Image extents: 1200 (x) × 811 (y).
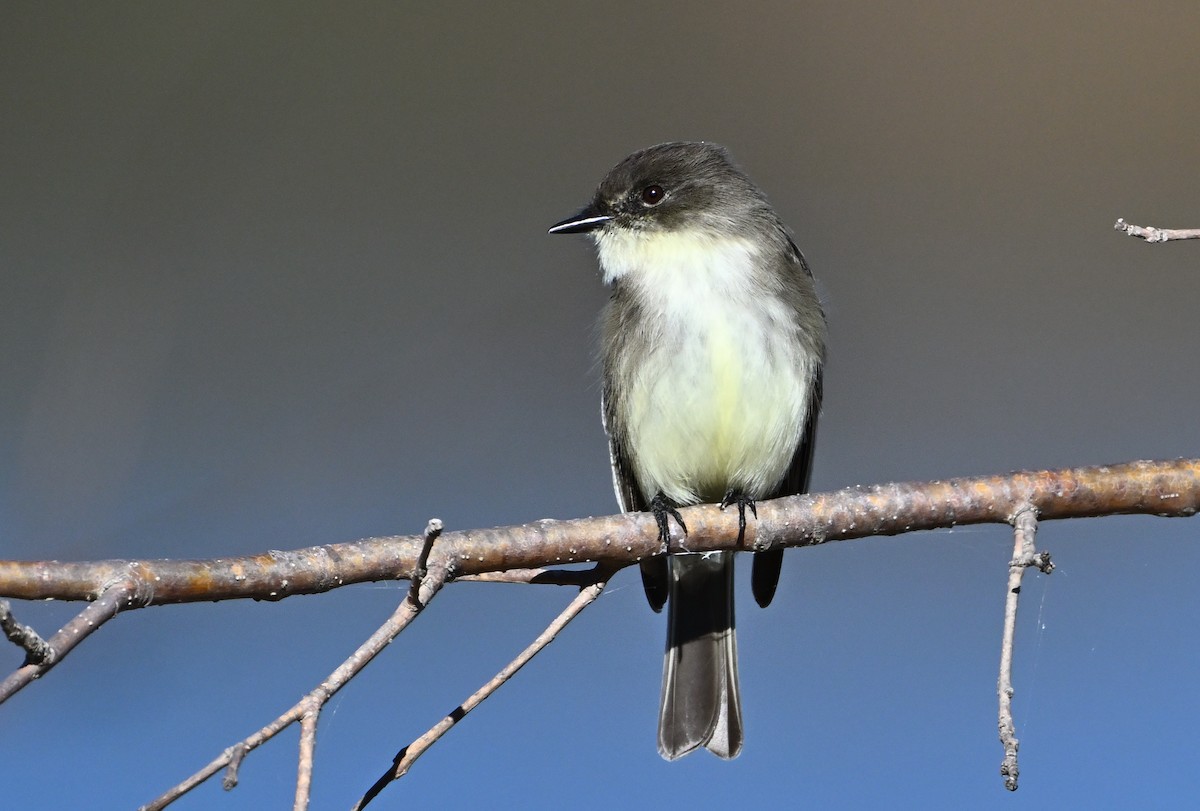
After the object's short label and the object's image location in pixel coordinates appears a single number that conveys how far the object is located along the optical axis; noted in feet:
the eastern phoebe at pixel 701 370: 16.00
